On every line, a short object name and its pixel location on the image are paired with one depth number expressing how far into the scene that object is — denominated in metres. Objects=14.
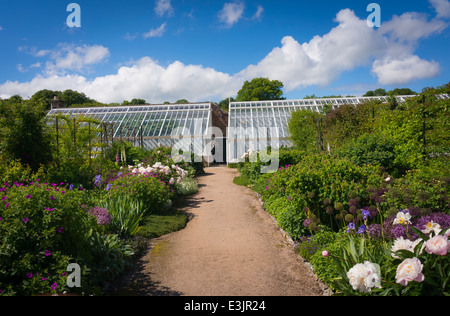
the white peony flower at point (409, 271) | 2.39
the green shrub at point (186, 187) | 10.20
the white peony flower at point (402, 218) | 3.12
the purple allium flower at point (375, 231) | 4.14
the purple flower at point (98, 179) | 6.86
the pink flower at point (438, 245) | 2.40
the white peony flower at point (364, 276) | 2.58
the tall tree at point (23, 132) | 7.01
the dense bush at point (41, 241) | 2.93
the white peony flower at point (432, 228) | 2.91
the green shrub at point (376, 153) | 7.79
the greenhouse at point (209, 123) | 21.75
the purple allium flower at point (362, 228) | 3.77
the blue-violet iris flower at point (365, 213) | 3.94
